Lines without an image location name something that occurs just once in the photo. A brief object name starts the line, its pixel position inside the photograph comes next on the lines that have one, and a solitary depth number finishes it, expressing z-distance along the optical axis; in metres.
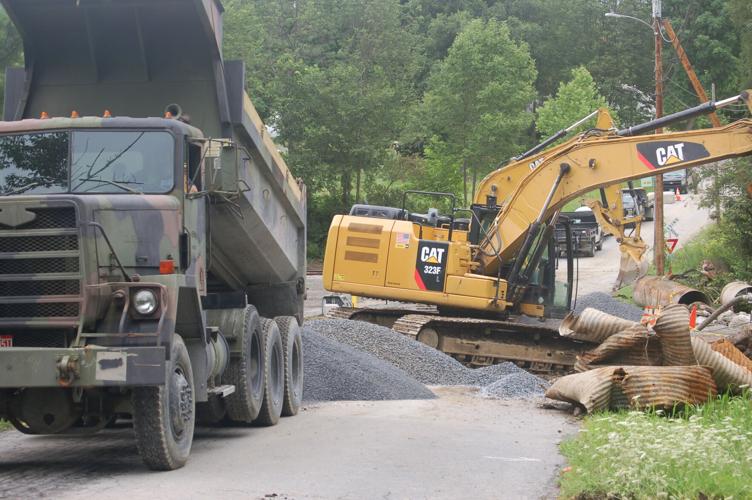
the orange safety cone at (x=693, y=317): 22.99
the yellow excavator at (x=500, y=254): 20.41
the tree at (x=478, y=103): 53.47
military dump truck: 9.28
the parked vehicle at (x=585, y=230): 45.94
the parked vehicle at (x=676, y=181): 62.97
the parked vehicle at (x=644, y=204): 47.65
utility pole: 35.09
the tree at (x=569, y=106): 63.16
